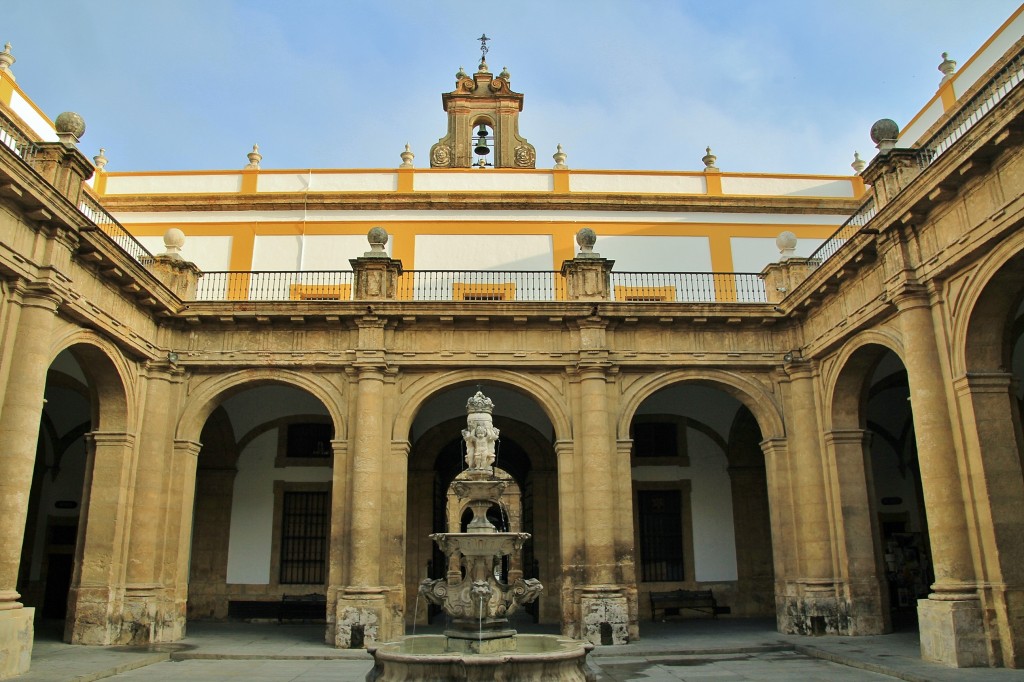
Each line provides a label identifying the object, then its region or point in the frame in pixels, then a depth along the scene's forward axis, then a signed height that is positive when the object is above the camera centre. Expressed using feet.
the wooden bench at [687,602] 56.70 -3.23
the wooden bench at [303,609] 55.21 -3.33
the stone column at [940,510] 31.07 +1.70
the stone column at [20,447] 31.37 +4.69
